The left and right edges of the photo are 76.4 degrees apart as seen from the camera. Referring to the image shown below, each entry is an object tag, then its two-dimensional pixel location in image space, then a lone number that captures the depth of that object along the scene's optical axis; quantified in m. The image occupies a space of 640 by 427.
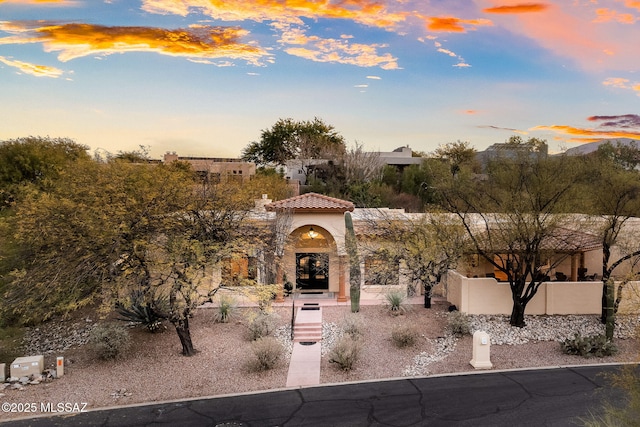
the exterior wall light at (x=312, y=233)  21.19
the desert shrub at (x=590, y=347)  14.32
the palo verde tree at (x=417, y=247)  18.08
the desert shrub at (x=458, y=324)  16.12
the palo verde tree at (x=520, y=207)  15.75
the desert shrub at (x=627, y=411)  6.66
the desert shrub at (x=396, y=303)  18.19
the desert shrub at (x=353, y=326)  15.77
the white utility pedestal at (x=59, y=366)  12.98
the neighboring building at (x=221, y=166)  55.31
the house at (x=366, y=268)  18.12
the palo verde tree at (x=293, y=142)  54.66
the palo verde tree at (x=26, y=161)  29.91
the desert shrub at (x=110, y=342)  14.12
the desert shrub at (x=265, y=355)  13.41
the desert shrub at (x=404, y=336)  15.15
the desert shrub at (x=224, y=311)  17.59
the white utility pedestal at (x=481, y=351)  13.52
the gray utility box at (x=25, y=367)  12.74
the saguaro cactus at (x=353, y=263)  18.44
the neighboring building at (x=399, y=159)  60.09
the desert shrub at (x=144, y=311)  15.30
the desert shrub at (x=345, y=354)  13.38
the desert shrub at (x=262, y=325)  15.88
